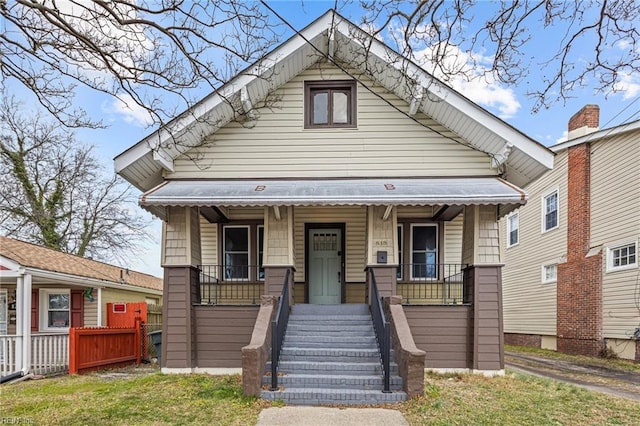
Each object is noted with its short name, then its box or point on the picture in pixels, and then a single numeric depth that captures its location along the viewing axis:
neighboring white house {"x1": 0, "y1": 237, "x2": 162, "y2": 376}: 9.95
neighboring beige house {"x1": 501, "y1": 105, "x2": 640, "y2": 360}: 11.76
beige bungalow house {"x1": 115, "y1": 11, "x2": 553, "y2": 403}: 8.22
